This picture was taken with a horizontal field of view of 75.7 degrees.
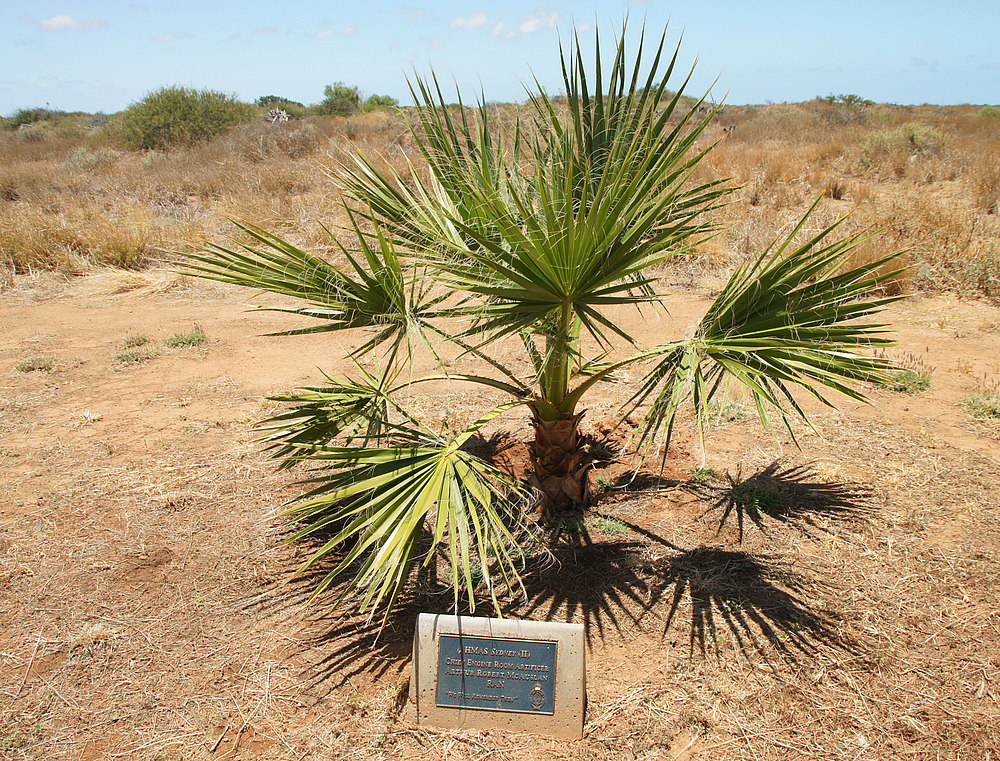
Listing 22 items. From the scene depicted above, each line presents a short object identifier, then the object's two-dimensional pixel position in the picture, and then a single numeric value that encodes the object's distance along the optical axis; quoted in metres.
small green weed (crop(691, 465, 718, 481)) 4.16
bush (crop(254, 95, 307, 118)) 30.05
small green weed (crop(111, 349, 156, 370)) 6.38
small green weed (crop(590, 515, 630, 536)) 3.62
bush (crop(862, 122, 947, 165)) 13.40
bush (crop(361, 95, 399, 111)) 31.27
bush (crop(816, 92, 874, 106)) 22.91
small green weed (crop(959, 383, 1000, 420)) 4.73
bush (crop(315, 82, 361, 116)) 28.00
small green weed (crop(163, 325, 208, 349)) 6.89
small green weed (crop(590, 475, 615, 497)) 4.02
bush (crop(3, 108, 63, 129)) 33.71
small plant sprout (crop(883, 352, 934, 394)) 5.25
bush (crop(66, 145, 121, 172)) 16.38
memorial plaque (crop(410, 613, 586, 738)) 2.43
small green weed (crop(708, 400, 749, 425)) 4.99
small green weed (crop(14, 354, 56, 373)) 6.22
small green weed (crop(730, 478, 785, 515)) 3.83
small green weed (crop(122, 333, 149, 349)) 6.93
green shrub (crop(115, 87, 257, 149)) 18.59
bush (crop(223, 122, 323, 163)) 15.22
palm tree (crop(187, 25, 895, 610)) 2.45
